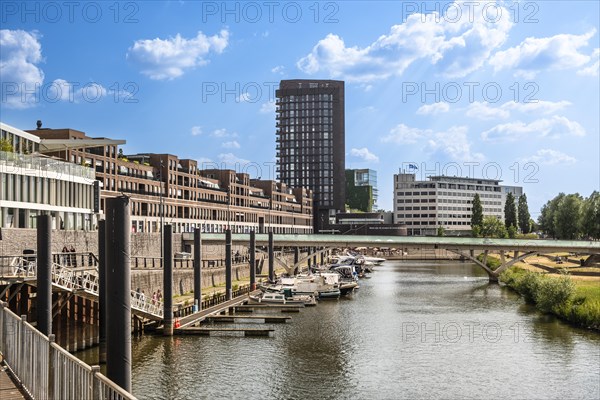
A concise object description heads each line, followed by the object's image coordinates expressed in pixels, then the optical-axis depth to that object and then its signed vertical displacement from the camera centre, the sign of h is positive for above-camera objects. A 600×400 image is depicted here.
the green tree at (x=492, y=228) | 180.30 -1.07
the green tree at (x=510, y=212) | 195.62 +3.42
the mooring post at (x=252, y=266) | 75.81 -4.47
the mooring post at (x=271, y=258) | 88.56 -4.21
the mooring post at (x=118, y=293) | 16.81 -1.63
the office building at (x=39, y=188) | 50.84 +3.32
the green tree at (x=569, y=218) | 145.12 +1.20
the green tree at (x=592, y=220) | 128.25 +0.59
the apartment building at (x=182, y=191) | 96.38 +6.64
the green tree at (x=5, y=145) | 55.50 +6.90
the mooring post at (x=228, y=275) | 66.38 -4.75
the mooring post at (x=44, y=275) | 24.80 -1.73
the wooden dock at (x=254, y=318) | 54.44 -7.47
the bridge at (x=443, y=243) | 94.88 -2.64
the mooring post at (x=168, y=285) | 45.72 -3.92
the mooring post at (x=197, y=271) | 56.31 -3.69
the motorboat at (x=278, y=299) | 66.81 -7.33
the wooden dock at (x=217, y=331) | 46.62 -7.34
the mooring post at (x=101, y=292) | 32.72 -3.29
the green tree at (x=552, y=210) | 179.73 +3.63
